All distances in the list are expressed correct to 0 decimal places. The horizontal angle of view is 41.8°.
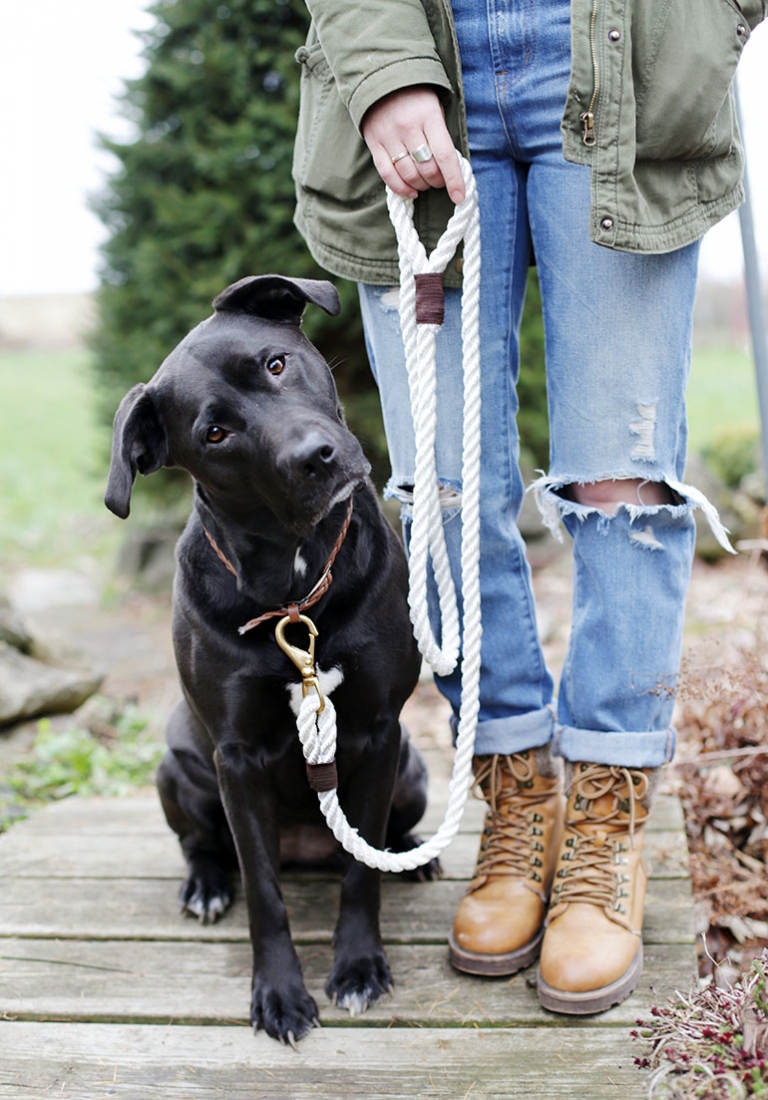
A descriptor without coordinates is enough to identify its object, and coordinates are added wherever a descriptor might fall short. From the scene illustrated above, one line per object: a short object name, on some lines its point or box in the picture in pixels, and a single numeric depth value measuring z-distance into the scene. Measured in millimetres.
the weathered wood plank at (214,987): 1916
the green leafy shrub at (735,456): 6066
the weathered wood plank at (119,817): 2732
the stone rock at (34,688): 3842
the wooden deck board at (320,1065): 1704
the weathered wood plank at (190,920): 2209
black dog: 1859
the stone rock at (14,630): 4152
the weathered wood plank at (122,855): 2434
